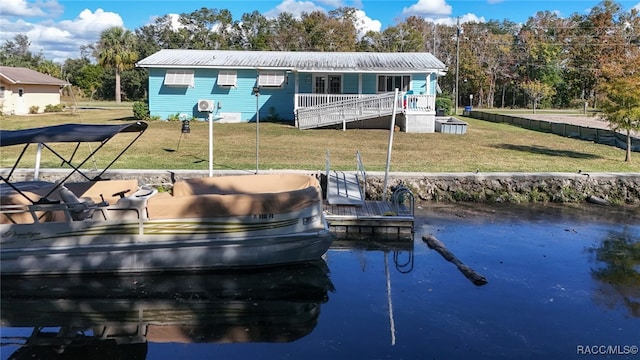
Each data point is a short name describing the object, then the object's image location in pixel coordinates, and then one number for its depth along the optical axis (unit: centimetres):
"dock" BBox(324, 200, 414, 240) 1106
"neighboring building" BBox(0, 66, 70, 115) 3731
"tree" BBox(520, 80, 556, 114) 5491
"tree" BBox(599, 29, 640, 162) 1741
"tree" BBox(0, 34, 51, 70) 6575
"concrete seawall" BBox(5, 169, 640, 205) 1418
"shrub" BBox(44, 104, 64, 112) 4078
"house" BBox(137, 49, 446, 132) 2945
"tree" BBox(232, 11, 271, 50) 7475
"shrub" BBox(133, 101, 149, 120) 3020
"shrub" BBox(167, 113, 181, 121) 2999
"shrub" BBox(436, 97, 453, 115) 3706
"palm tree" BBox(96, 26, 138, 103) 5800
